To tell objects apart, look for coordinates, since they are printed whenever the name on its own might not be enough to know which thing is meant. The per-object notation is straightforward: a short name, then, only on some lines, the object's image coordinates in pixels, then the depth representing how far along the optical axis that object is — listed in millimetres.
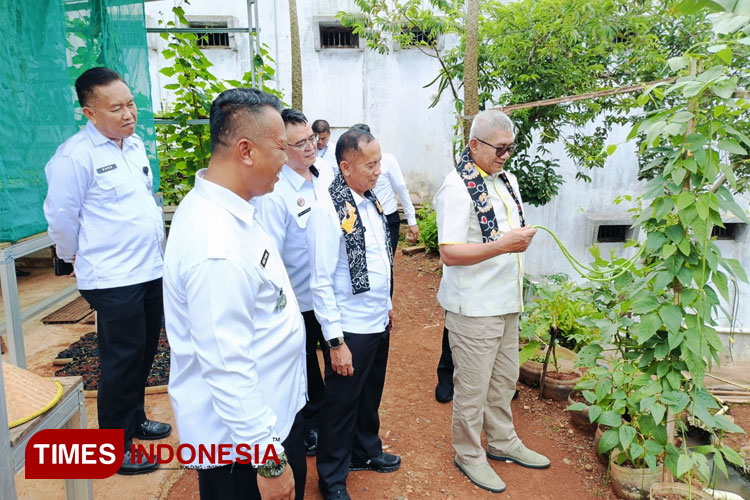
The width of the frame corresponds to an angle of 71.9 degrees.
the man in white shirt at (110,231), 2576
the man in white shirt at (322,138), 5094
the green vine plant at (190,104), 5059
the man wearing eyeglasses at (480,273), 2658
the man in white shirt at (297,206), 2824
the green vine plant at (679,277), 2109
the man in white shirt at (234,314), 1417
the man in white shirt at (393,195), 4902
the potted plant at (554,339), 3738
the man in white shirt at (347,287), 2424
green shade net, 2562
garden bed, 3873
